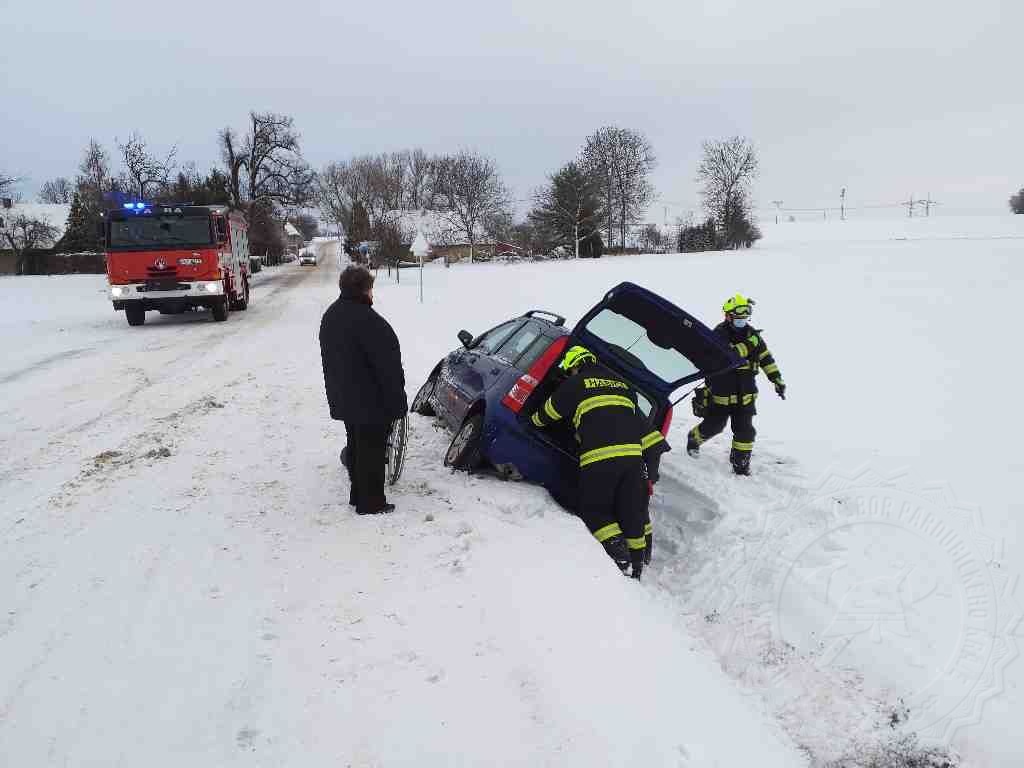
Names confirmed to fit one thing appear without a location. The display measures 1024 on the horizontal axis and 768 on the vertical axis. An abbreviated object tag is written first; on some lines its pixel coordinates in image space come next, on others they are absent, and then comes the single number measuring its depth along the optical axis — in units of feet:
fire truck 45.57
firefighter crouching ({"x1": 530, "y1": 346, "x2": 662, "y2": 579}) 13.73
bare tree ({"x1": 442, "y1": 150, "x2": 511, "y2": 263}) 180.86
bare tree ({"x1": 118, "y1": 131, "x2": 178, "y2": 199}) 139.08
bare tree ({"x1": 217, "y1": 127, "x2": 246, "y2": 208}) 169.17
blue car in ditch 15.97
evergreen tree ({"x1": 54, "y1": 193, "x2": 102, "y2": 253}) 148.56
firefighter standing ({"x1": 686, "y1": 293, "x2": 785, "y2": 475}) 20.35
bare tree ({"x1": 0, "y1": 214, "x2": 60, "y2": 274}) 155.74
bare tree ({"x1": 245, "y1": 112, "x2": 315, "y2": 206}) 165.68
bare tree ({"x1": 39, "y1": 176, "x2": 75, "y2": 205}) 293.02
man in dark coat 14.15
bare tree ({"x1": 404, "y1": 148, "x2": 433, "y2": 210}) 247.29
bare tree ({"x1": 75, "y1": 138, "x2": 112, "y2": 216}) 147.74
